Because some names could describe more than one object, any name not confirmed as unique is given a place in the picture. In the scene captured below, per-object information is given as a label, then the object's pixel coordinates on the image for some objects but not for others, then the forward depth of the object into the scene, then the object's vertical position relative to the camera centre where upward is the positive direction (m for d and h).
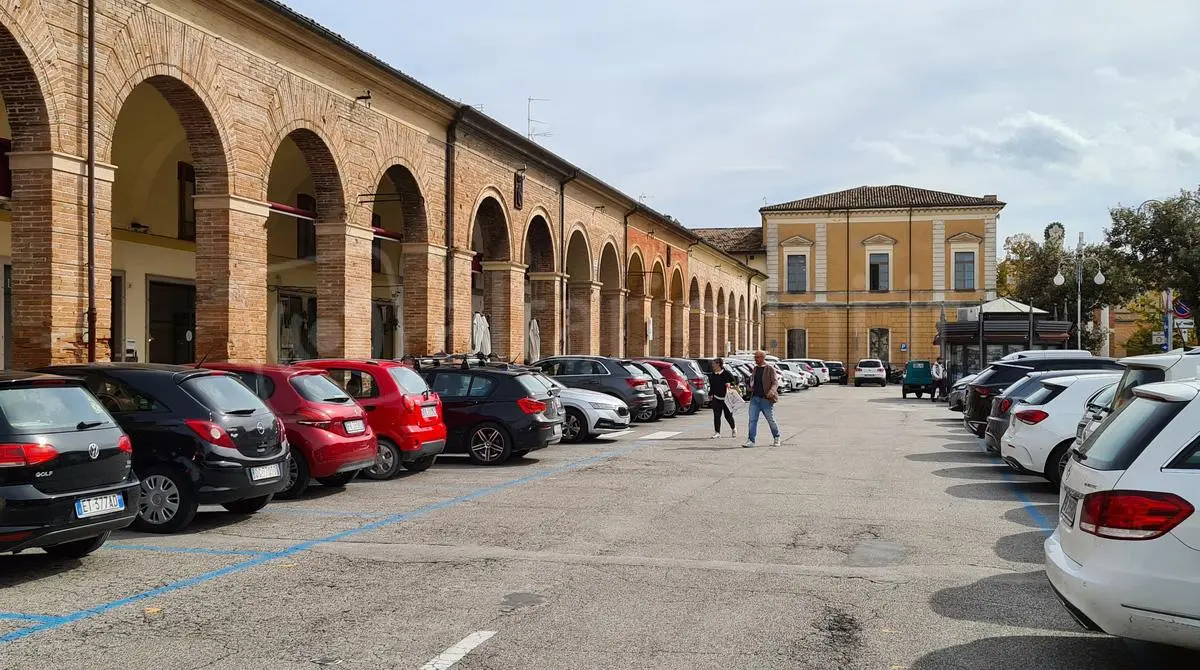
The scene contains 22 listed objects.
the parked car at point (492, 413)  15.49 -1.10
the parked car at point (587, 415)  19.88 -1.46
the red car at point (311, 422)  11.43 -0.92
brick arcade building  14.10 +2.76
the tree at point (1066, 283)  60.72 +3.24
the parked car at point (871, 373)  62.66 -2.12
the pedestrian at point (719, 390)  20.61 -1.03
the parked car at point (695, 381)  30.16 -1.26
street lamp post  48.21 +2.70
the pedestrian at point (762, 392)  18.67 -0.97
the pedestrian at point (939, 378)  41.03 -1.59
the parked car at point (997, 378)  17.73 -0.72
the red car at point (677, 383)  28.14 -1.22
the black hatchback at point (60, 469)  7.16 -0.93
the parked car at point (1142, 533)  4.70 -0.90
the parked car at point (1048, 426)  12.73 -1.08
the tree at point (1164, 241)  44.81 +4.13
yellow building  70.88 +4.60
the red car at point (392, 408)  13.35 -0.90
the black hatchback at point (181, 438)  9.43 -0.90
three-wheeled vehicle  44.66 -1.73
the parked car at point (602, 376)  23.80 -0.88
